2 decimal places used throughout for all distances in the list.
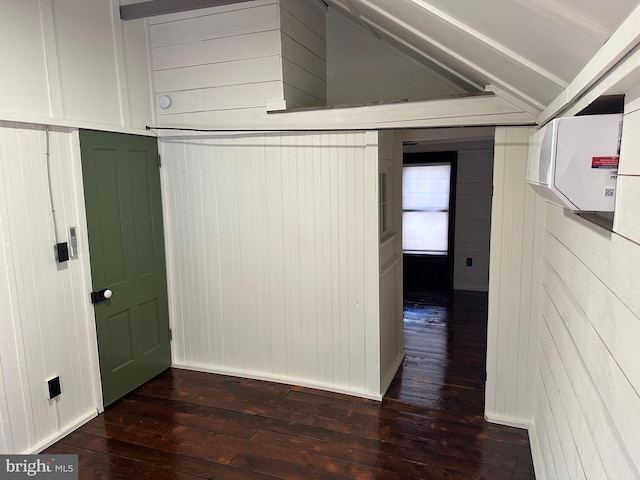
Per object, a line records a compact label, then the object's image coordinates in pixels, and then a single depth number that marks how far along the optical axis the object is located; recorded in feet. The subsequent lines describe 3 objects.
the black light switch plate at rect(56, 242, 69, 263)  9.11
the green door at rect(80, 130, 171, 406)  10.00
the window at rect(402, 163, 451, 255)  20.63
